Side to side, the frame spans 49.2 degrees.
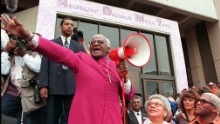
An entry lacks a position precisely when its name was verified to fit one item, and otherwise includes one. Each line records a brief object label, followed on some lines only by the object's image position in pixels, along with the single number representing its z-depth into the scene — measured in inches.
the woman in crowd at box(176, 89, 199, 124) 145.9
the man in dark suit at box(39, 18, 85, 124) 106.1
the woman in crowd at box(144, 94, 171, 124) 111.3
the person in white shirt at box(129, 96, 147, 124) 188.7
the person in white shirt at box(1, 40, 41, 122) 111.3
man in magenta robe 84.4
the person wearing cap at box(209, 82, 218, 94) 297.8
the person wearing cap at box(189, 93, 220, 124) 124.2
